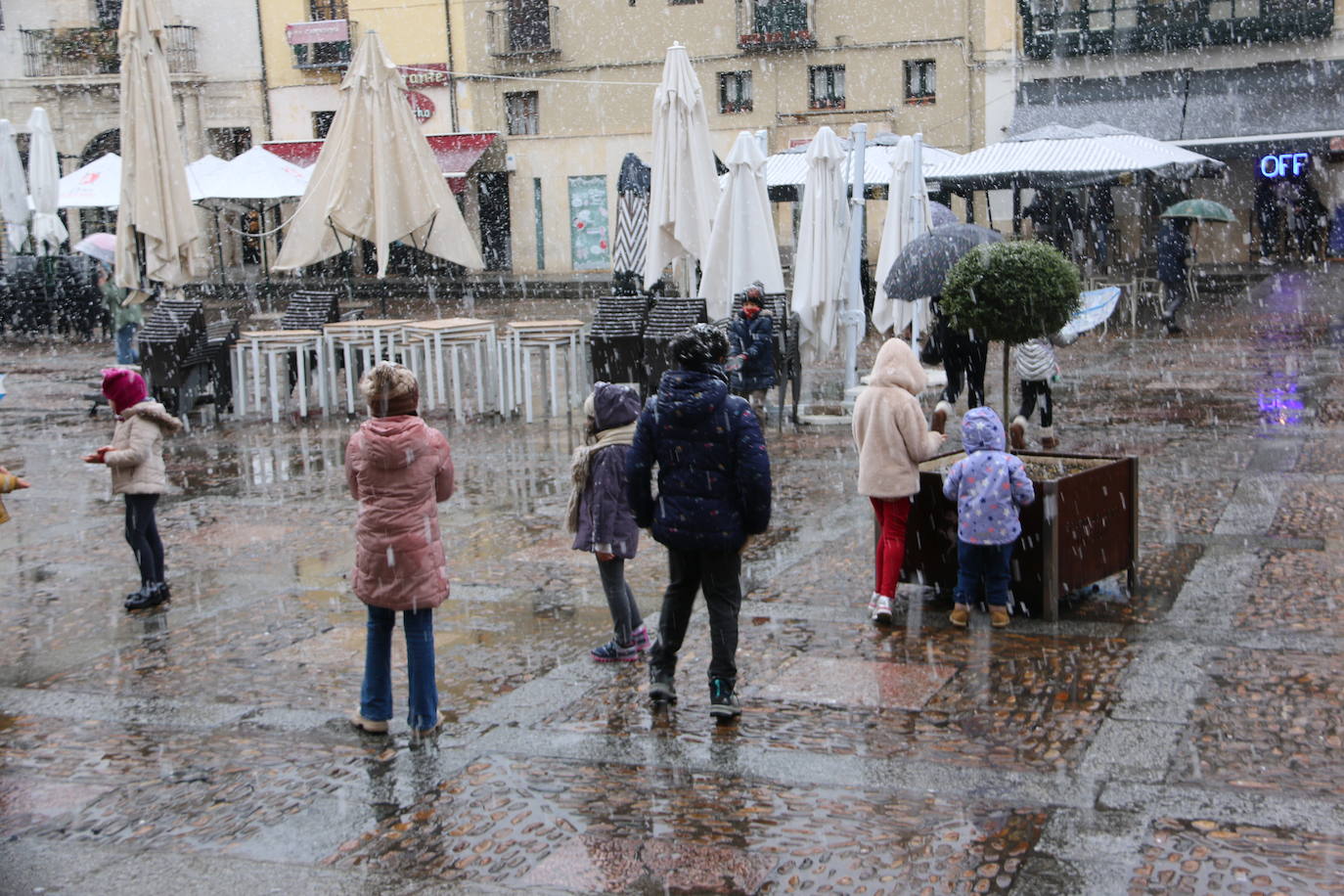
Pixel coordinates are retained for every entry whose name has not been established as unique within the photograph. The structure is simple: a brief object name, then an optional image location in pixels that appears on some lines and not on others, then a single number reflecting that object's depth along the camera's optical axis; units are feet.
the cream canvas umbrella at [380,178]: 50.39
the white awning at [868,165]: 73.41
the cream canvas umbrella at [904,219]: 47.19
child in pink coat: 18.80
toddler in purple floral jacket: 22.76
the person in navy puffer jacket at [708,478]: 18.85
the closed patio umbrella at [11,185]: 79.51
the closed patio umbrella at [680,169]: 48.24
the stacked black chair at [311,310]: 49.34
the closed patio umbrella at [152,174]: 50.01
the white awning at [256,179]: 95.40
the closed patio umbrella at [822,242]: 44.52
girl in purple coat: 21.74
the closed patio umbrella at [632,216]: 83.38
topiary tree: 25.41
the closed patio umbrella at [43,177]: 83.30
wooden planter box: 23.29
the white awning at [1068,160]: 69.36
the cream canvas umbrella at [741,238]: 45.14
